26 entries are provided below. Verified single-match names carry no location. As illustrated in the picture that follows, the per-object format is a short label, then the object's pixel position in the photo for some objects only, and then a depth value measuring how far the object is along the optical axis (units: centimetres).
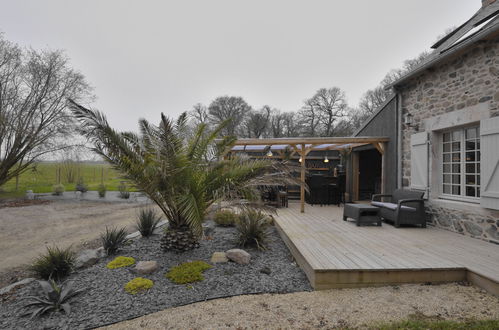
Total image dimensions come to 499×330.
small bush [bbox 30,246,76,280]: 311
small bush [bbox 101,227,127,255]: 388
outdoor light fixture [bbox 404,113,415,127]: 549
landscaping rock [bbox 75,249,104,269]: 347
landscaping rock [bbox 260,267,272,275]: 314
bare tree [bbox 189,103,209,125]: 2230
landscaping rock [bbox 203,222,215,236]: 501
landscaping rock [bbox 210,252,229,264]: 346
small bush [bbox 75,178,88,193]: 1377
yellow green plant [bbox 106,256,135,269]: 334
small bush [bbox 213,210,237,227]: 571
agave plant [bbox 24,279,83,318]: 234
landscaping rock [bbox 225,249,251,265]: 340
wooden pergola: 636
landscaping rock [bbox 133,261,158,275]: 307
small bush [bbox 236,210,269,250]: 409
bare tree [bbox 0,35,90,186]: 1142
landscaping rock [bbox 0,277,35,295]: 300
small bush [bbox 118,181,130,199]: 1282
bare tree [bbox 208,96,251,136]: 2186
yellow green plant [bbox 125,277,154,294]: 269
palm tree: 332
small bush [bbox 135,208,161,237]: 485
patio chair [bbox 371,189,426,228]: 484
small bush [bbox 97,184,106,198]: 1312
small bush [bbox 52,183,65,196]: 1364
